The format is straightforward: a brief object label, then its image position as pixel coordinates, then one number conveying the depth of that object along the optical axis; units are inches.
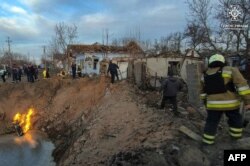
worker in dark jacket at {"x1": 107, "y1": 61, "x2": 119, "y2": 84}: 500.6
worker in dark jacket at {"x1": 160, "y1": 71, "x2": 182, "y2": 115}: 296.4
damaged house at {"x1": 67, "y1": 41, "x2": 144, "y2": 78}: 913.7
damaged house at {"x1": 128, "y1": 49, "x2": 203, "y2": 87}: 468.0
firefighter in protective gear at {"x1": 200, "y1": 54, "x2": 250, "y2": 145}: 161.1
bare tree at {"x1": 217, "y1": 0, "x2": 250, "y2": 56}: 506.6
